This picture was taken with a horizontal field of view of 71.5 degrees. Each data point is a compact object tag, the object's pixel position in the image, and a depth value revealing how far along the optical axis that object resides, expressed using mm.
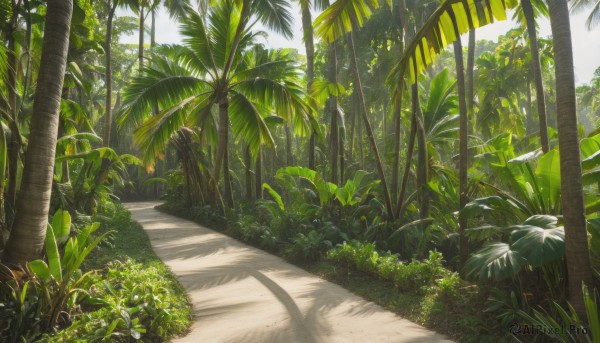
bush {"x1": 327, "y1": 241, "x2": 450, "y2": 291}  5727
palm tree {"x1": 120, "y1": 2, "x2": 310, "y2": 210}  10070
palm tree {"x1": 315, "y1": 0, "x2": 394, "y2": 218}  5309
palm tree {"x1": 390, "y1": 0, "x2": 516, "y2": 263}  4227
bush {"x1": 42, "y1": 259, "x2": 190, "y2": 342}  3891
